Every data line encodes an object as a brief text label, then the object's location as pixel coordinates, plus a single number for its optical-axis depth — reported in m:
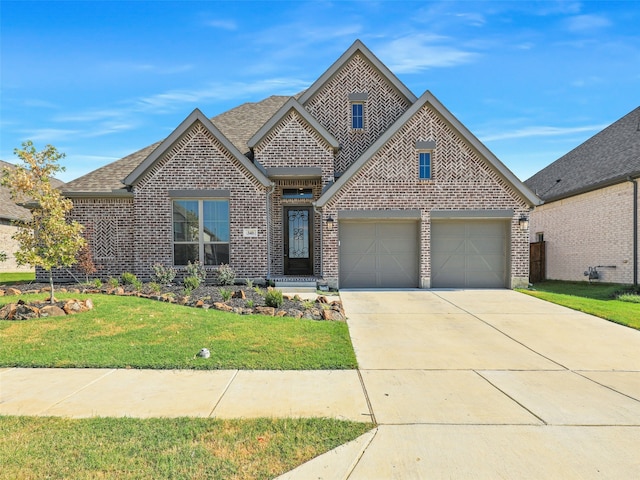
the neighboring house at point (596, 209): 14.77
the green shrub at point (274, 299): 9.51
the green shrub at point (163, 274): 13.27
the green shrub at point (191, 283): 12.11
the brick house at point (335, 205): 13.70
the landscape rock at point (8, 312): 8.27
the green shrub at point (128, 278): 12.62
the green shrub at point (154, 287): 11.59
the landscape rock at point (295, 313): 8.93
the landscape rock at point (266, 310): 9.09
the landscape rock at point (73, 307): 8.63
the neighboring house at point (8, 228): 24.66
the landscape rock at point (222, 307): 9.46
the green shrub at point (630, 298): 11.80
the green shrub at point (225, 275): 13.27
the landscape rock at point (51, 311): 8.42
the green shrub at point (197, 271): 13.51
